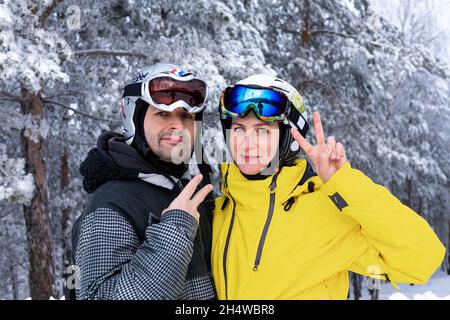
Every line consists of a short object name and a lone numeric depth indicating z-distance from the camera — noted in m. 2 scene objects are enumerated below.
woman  2.45
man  2.27
